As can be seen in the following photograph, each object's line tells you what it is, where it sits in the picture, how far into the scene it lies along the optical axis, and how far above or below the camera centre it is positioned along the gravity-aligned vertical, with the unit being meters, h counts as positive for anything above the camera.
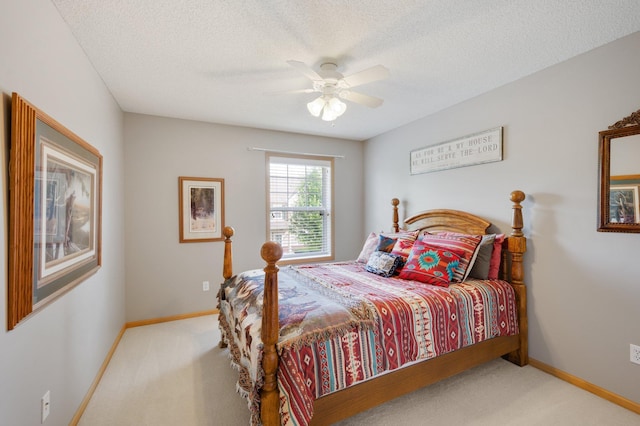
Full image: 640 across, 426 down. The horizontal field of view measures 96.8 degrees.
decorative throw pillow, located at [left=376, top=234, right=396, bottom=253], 3.03 -0.34
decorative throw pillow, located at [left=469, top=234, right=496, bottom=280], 2.51 -0.42
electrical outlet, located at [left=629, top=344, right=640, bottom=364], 1.88 -0.94
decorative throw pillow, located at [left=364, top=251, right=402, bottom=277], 2.70 -0.50
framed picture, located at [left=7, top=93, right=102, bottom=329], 1.16 +0.01
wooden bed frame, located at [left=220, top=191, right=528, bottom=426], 1.42 -1.01
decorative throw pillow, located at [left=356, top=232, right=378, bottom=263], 3.29 -0.42
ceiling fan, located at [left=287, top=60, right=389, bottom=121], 1.97 +0.93
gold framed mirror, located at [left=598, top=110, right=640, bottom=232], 1.87 +0.25
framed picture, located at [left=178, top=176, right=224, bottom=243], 3.52 +0.05
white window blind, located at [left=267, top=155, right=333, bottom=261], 4.09 +0.11
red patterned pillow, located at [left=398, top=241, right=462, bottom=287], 2.36 -0.46
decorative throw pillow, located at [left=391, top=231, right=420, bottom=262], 2.84 -0.33
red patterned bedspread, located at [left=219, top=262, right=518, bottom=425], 1.47 -0.72
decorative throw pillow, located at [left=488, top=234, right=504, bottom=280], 2.51 -0.40
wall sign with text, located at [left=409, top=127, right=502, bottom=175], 2.74 +0.65
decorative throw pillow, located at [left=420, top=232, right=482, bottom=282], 2.43 -0.29
